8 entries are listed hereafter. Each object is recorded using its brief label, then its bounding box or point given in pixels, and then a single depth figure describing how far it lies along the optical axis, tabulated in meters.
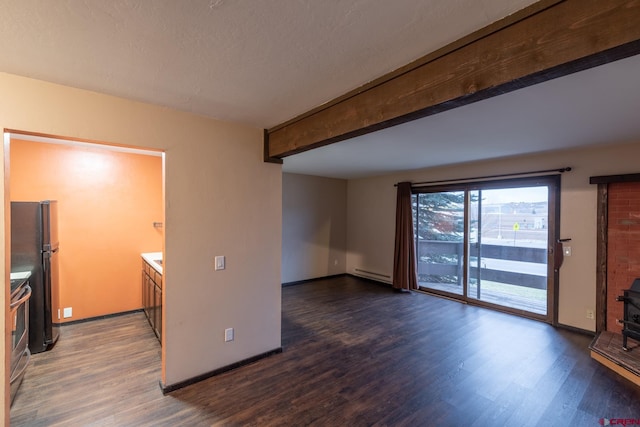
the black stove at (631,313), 2.88
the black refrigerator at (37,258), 2.79
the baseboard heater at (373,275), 5.89
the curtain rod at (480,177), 3.68
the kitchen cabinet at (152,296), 2.98
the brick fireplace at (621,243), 3.19
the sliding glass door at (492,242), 3.94
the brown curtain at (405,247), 5.30
